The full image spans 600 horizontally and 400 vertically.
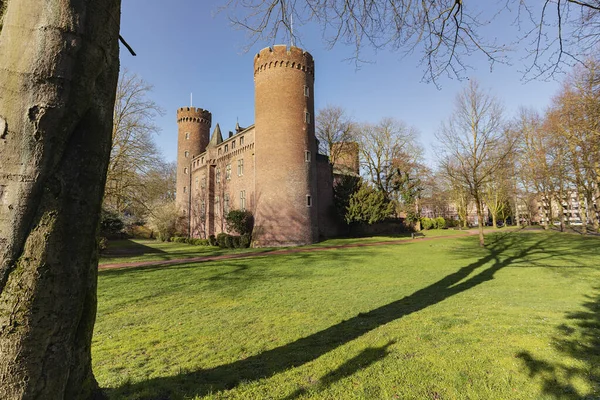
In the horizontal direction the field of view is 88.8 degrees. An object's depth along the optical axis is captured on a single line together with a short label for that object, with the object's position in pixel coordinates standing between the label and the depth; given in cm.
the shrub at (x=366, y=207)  3053
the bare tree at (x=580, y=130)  1495
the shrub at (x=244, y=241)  2594
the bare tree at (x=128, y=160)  2136
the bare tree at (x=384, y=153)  4150
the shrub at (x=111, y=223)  2255
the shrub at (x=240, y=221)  2795
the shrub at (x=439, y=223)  4512
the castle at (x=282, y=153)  2561
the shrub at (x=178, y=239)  3482
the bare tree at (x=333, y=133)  4159
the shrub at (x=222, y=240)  2664
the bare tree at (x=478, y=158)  2022
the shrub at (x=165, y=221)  3753
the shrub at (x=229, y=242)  2611
